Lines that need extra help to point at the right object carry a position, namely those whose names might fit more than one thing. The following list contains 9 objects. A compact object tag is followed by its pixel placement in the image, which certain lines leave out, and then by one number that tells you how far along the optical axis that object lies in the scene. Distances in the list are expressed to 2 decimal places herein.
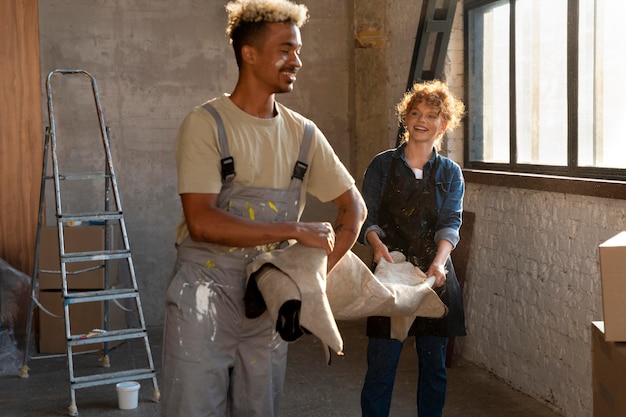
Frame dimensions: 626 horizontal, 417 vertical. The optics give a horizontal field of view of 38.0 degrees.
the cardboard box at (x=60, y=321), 6.15
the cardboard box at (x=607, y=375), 2.16
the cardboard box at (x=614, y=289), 2.18
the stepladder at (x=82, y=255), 5.15
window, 4.26
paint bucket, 4.84
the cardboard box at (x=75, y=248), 6.09
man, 2.45
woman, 3.77
